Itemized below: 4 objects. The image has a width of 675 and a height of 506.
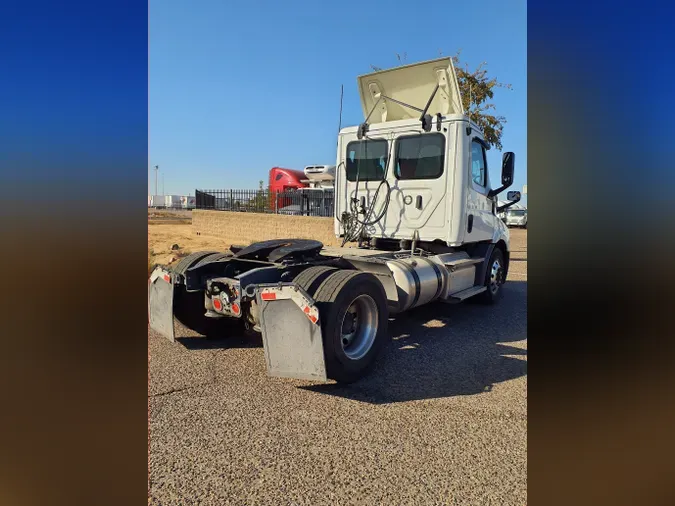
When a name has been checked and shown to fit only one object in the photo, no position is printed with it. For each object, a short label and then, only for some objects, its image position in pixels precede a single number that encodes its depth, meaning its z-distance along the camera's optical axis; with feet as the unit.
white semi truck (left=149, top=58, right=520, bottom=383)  12.08
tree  38.01
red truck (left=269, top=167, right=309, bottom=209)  73.00
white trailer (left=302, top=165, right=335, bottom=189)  63.98
